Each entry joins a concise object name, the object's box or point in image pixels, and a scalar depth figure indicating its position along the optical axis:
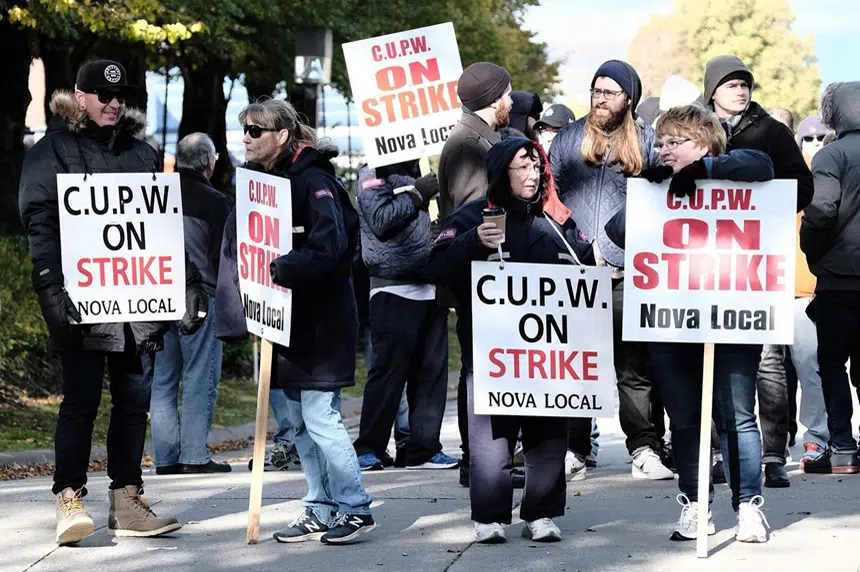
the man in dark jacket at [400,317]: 16.80
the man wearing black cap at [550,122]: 18.62
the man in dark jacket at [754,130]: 14.48
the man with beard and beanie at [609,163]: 14.74
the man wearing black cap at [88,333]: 12.79
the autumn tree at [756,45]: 159.67
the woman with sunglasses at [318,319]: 12.44
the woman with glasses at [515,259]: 12.31
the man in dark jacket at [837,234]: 16.04
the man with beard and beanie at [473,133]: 15.07
